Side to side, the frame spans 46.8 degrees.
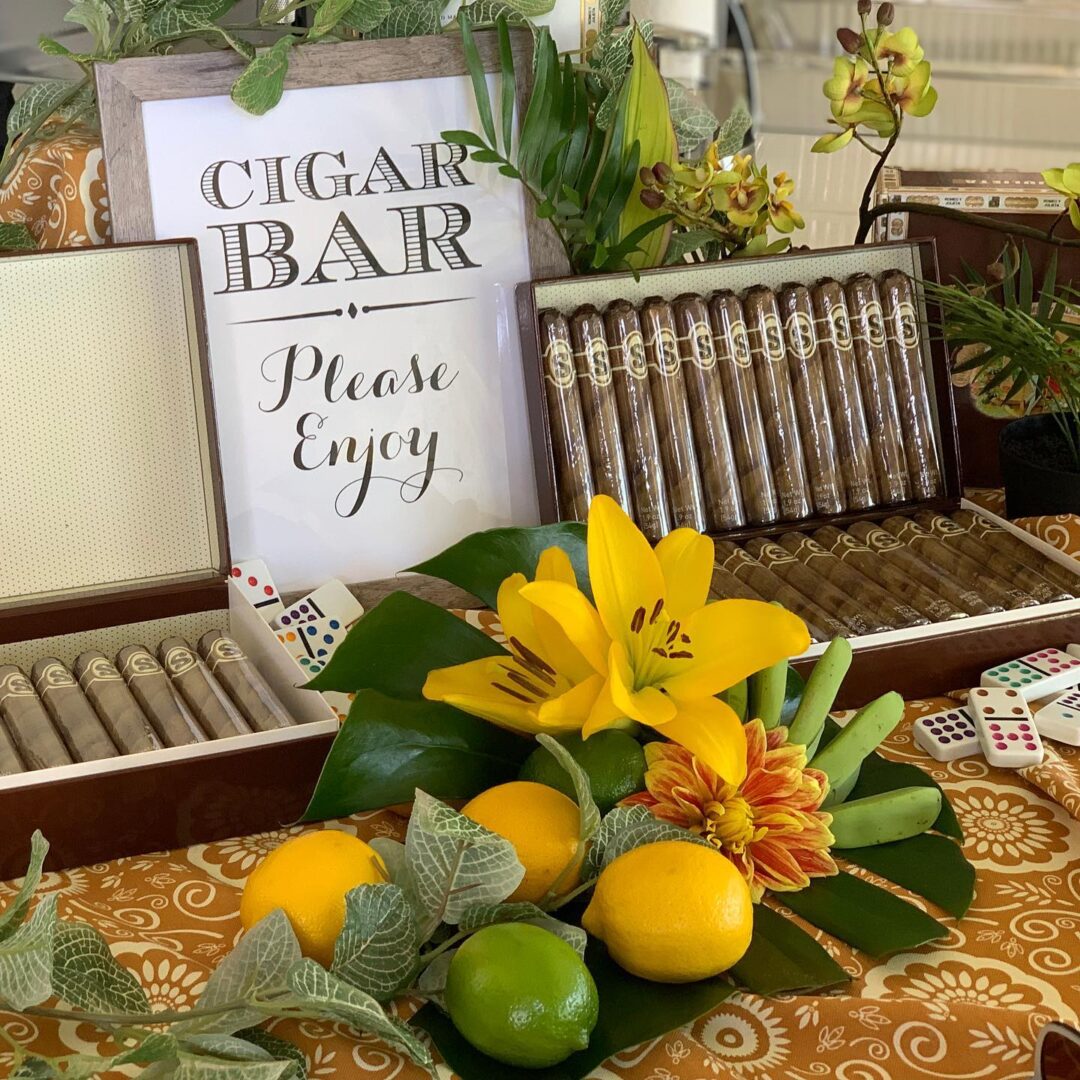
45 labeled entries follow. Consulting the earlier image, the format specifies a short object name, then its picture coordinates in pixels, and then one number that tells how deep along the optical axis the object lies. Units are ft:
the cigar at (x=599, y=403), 4.32
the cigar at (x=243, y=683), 3.35
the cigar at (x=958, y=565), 3.89
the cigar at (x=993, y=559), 3.92
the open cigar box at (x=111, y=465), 3.80
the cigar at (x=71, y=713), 3.22
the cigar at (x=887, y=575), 3.87
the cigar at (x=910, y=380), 4.65
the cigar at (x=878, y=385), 4.62
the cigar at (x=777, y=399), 4.53
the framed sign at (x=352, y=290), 4.03
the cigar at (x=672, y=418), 4.42
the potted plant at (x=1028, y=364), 4.30
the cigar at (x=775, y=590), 3.75
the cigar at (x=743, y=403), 4.50
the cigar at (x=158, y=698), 3.29
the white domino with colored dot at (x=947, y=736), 3.38
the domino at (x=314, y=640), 3.94
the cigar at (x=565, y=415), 4.29
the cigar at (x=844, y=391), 4.59
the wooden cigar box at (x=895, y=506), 3.59
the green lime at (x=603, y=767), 2.73
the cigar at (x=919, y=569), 3.87
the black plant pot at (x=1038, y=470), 4.40
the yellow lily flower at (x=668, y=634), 2.60
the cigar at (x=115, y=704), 3.26
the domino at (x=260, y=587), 4.04
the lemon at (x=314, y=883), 2.35
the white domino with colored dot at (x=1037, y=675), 3.57
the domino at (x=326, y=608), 4.04
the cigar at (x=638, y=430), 4.37
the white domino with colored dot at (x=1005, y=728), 3.30
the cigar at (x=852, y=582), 3.83
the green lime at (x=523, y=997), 2.12
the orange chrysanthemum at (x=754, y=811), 2.66
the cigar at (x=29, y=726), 3.16
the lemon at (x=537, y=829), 2.51
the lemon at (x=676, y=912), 2.33
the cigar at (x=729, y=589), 3.91
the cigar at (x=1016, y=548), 3.99
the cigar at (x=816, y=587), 3.80
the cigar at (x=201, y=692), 3.32
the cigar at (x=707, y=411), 4.46
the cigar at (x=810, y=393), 4.57
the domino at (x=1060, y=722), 3.40
